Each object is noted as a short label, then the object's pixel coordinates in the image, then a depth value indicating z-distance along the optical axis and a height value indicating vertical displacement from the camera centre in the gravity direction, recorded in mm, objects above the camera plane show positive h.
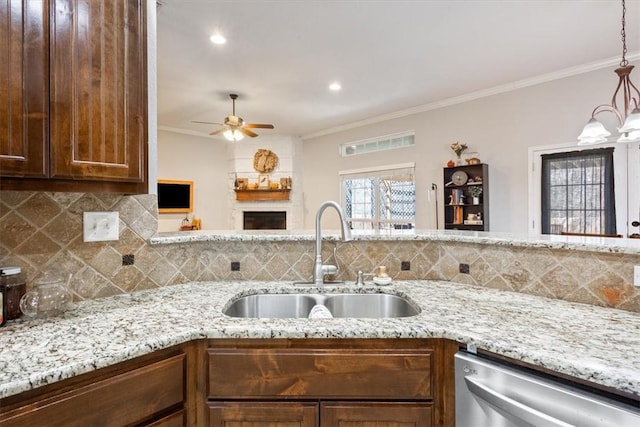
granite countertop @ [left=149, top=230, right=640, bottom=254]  1418 -128
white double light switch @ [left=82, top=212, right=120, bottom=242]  1428 -51
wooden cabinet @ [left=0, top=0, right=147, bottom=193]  1021 +405
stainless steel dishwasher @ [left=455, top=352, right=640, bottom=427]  809 -506
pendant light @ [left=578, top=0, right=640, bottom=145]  2246 +630
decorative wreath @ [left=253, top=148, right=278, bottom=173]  6871 +1089
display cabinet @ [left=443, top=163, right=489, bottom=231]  4480 +201
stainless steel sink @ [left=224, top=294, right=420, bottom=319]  1608 -445
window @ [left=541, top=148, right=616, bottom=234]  3711 +220
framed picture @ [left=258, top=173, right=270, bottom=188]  6855 +682
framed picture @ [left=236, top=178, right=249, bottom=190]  6811 +620
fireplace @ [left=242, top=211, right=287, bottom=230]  6965 -118
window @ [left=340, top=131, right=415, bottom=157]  5617 +1251
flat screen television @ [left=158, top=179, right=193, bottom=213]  6273 +353
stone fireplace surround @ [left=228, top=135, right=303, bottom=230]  6930 +905
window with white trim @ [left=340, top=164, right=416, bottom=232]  5637 +274
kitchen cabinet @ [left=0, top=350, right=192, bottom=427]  796 -489
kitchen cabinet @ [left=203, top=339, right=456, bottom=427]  1069 -562
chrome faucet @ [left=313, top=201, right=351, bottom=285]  1637 -191
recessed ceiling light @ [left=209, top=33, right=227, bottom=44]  3143 +1684
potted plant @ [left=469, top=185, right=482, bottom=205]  4480 +256
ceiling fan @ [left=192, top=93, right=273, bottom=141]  4355 +1158
